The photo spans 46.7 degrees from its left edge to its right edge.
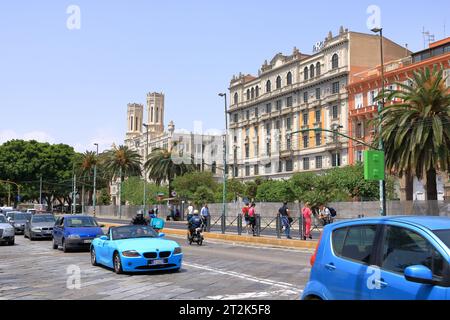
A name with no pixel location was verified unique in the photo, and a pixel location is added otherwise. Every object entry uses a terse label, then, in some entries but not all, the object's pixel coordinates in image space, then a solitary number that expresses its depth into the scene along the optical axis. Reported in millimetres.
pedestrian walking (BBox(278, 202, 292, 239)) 25703
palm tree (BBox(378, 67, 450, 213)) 30875
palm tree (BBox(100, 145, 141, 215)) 75688
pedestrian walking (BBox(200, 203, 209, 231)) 31972
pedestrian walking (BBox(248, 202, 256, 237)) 28328
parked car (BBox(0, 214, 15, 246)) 23650
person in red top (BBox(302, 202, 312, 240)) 24820
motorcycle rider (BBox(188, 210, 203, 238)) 24109
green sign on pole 27922
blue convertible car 12766
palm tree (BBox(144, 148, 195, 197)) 70688
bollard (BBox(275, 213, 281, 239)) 26022
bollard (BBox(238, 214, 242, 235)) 30016
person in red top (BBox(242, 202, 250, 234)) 29156
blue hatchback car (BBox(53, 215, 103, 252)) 20078
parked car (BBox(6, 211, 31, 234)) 32625
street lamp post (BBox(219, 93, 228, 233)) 47562
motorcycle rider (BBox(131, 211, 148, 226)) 24359
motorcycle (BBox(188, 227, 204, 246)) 24391
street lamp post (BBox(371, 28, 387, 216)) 27012
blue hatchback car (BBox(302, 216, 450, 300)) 4609
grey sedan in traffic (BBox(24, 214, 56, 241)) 27000
